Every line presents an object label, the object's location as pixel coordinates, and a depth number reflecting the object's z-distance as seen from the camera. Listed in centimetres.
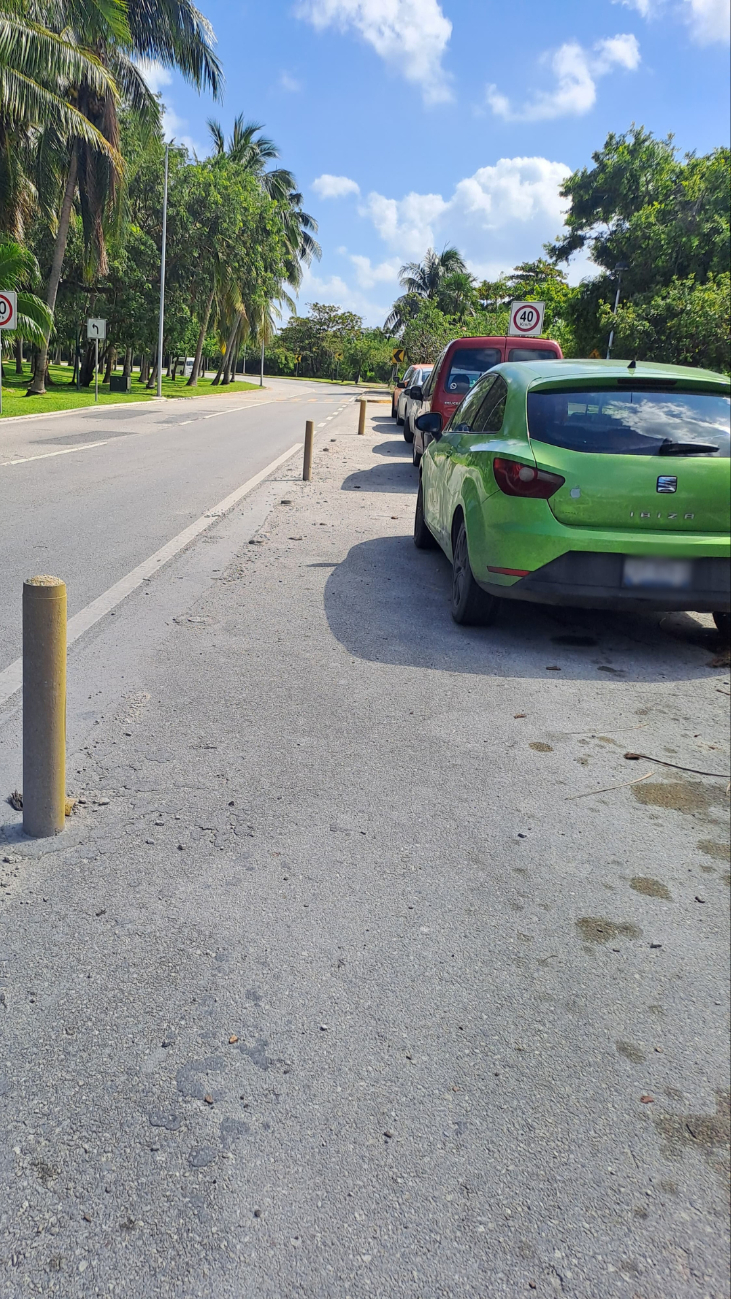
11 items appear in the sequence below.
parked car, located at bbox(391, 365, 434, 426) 2423
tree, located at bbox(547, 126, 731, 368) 3338
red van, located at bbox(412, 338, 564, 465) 1336
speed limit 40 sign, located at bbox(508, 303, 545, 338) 1619
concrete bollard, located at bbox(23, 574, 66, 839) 324
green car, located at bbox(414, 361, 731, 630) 575
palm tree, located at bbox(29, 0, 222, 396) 2983
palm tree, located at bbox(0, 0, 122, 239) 2352
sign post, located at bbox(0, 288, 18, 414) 2092
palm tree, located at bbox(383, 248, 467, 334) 7481
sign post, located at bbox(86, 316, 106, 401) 2961
